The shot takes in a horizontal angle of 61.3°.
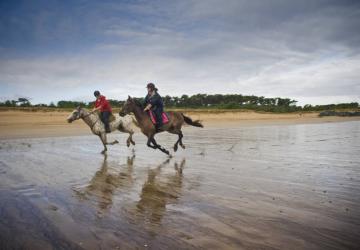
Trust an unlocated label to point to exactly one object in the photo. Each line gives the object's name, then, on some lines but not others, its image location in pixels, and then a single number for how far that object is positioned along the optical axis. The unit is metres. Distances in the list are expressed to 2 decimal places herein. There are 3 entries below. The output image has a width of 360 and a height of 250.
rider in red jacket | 12.01
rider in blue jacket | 10.49
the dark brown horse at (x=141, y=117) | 10.30
